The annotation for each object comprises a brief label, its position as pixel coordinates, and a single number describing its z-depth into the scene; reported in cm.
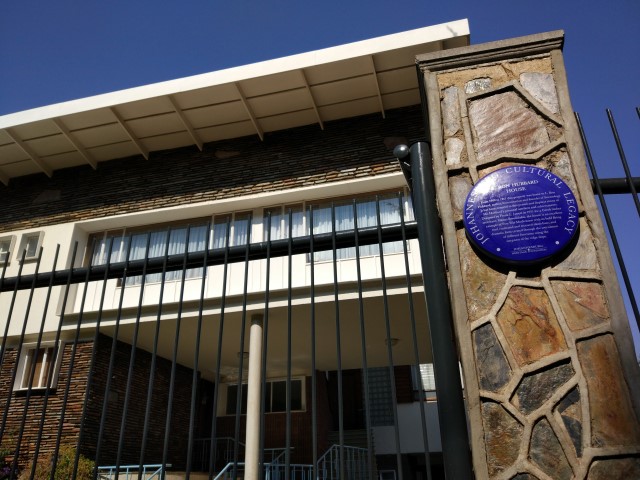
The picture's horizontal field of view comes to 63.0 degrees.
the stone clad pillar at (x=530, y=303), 211
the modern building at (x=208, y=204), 1184
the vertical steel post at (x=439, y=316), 223
